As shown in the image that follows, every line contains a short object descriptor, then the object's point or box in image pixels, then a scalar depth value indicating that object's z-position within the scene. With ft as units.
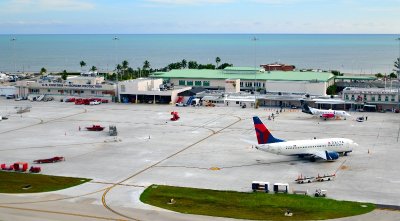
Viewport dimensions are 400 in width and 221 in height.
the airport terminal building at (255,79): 514.76
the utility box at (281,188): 206.59
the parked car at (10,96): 542.98
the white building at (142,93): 496.23
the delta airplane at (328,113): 390.26
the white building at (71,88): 521.65
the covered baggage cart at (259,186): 209.26
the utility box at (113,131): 331.77
